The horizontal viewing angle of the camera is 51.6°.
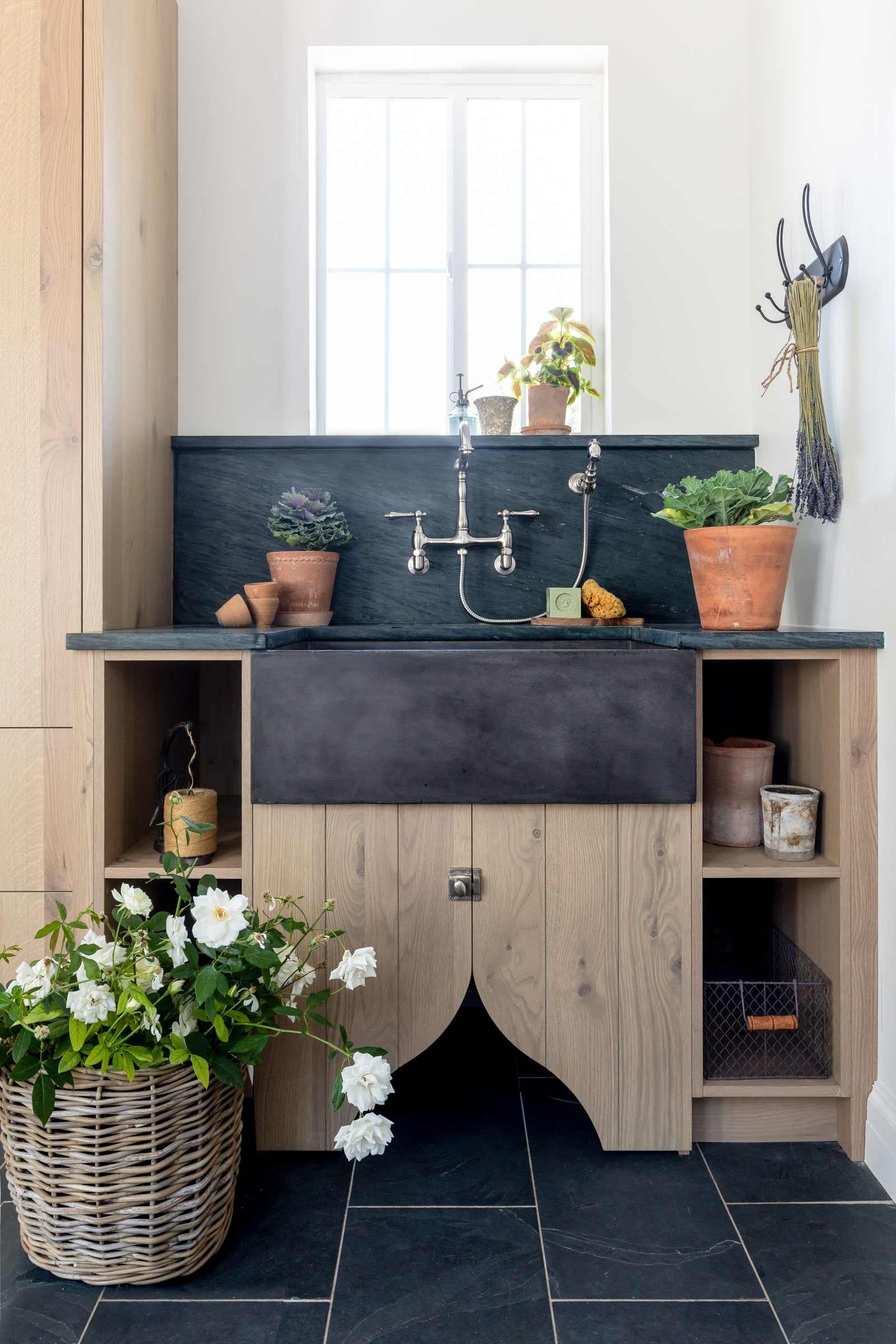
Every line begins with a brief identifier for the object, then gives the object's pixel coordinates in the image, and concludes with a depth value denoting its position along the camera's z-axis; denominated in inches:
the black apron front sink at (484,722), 58.2
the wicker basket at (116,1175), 47.2
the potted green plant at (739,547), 65.7
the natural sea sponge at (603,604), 82.4
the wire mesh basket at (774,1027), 63.2
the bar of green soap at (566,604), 83.6
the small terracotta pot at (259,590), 78.7
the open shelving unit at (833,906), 60.7
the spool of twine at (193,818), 61.7
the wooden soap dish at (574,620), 83.0
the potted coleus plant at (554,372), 87.7
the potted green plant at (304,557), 82.3
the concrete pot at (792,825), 62.7
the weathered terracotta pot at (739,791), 66.3
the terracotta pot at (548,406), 87.5
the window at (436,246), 95.8
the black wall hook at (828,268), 65.6
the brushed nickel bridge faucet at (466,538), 84.2
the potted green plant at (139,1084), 46.8
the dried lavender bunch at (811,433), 65.9
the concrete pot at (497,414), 88.0
